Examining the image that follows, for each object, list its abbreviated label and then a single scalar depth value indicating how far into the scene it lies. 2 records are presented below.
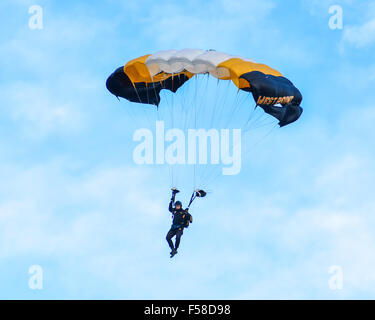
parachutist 28.25
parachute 28.21
